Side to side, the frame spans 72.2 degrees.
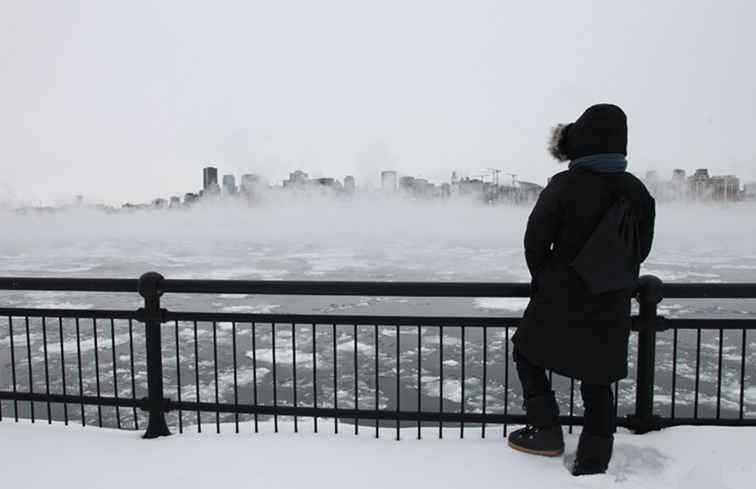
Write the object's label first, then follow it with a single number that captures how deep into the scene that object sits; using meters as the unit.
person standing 3.19
